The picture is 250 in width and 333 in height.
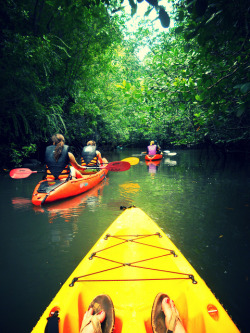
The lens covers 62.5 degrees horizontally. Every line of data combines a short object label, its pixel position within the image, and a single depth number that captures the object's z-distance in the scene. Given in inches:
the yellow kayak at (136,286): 62.1
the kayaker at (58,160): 211.5
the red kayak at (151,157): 544.6
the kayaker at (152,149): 564.7
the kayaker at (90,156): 297.1
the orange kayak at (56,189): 200.1
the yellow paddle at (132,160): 293.8
